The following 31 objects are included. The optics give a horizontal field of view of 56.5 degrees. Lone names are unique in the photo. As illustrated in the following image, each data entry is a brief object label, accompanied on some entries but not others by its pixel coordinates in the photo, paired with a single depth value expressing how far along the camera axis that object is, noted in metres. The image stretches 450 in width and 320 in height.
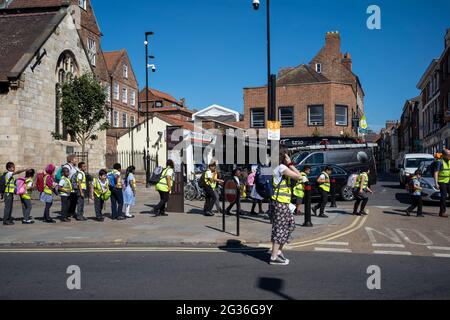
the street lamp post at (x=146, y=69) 26.58
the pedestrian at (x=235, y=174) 13.14
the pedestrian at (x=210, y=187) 13.36
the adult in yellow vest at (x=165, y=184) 13.02
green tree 20.06
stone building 19.47
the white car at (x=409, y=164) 22.95
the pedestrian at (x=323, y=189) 12.61
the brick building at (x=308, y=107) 33.91
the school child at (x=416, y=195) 12.30
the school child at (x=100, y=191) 12.31
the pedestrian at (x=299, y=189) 11.74
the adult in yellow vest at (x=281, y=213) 6.79
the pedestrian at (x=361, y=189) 12.35
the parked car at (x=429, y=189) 14.49
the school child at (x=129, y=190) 13.47
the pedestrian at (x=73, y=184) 12.40
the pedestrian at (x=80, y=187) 12.21
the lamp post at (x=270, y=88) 13.55
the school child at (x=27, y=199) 11.74
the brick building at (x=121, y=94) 41.27
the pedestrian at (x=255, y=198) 13.01
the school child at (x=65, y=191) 12.05
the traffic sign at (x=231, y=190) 10.23
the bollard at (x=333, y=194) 15.09
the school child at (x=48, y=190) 12.13
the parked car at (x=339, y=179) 16.42
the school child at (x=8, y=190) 11.66
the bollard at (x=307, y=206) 10.62
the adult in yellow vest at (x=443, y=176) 12.36
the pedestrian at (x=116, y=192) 12.52
